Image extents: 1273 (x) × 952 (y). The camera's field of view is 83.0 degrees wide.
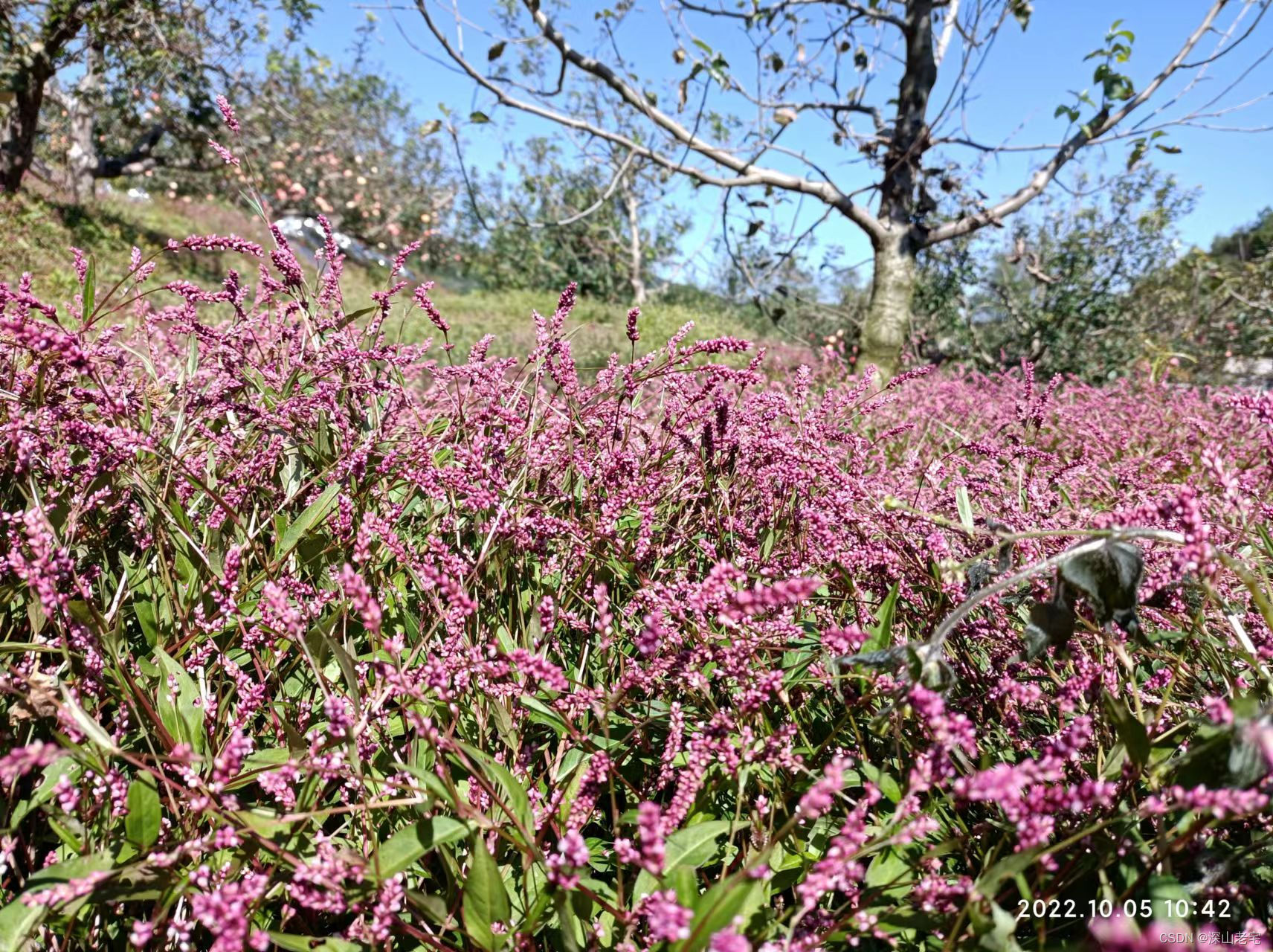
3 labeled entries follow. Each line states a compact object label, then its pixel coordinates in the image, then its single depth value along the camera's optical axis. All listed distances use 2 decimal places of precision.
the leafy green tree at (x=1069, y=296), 10.95
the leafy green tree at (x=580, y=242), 21.48
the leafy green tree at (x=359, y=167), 21.61
